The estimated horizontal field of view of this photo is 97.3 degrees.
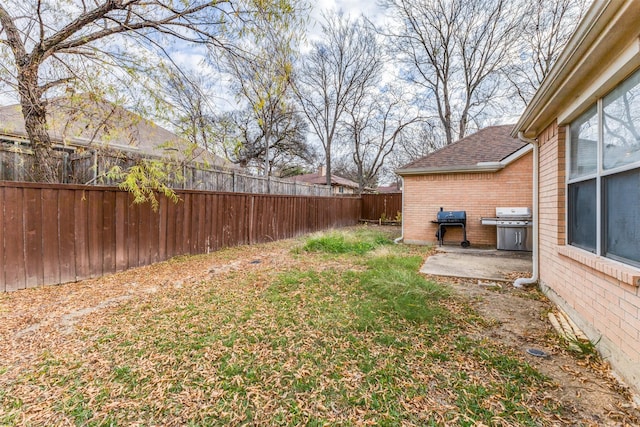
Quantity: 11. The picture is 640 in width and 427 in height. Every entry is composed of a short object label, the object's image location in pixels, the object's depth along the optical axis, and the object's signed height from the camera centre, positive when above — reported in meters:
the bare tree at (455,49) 14.06 +8.54
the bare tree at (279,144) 20.38 +5.03
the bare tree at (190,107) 4.66 +1.76
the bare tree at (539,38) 12.59 +7.99
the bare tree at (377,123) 17.72 +5.69
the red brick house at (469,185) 7.93 +0.71
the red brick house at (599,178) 1.97 +0.28
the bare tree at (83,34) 3.96 +2.64
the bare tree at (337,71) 15.88 +8.31
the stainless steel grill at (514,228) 7.29 -0.53
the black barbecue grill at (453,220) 8.07 -0.35
